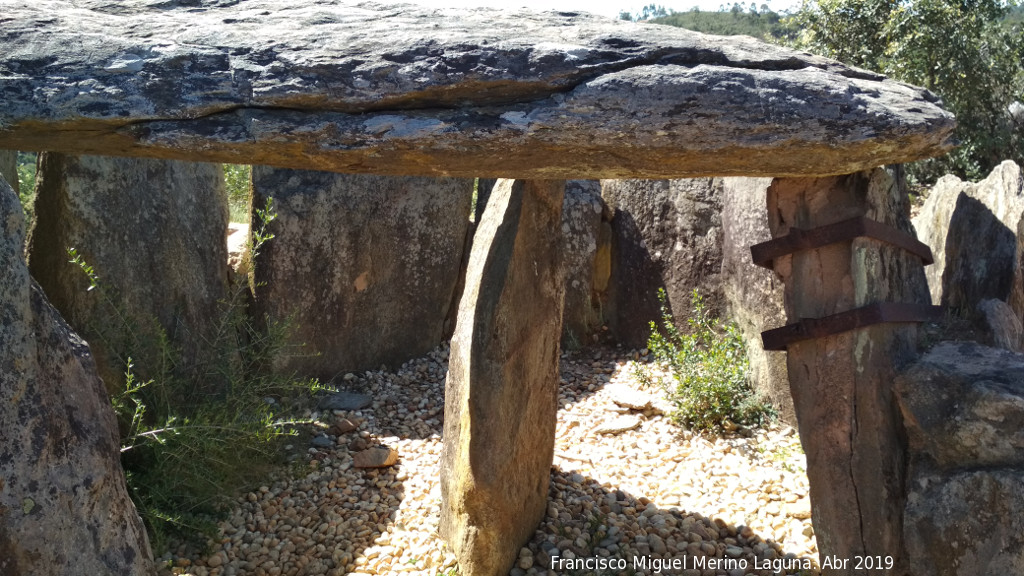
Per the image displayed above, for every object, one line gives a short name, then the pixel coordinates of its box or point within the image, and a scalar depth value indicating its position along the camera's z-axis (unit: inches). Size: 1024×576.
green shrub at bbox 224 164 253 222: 337.1
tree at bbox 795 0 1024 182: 346.6
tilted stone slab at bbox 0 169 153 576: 99.6
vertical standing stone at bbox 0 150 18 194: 187.6
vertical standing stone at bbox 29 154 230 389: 181.5
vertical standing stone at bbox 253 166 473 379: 223.9
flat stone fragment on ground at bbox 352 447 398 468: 195.3
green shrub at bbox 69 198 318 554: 164.4
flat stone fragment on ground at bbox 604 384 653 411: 216.7
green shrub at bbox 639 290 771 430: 204.8
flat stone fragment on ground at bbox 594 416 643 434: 208.2
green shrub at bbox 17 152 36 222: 210.5
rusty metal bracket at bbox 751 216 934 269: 121.6
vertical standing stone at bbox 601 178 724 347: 241.1
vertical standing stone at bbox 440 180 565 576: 146.3
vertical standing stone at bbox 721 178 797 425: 204.8
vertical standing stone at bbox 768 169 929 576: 120.0
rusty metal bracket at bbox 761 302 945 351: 120.0
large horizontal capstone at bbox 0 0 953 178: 101.7
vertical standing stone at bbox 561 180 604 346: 257.9
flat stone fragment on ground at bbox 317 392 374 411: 221.9
